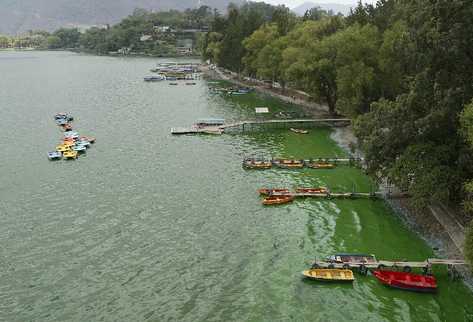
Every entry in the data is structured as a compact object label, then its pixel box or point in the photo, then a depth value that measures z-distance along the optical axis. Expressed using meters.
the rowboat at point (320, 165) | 61.84
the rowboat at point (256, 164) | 62.03
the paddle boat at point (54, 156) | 66.62
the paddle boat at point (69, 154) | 66.74
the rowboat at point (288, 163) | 62.47
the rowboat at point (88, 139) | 76.09
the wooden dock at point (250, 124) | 81.06
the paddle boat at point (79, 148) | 70.24
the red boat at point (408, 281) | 34.78
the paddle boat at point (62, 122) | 89.19
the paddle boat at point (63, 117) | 92.81
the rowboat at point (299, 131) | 80.64
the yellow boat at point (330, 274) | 36.06
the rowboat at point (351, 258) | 37.88
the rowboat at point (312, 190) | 52.75
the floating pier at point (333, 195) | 51.75
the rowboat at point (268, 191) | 52.37
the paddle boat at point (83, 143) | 73.06
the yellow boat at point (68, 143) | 71.96
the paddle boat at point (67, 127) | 84.32
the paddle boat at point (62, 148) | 69.71
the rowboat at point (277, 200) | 50.26
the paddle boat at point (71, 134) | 77.56
